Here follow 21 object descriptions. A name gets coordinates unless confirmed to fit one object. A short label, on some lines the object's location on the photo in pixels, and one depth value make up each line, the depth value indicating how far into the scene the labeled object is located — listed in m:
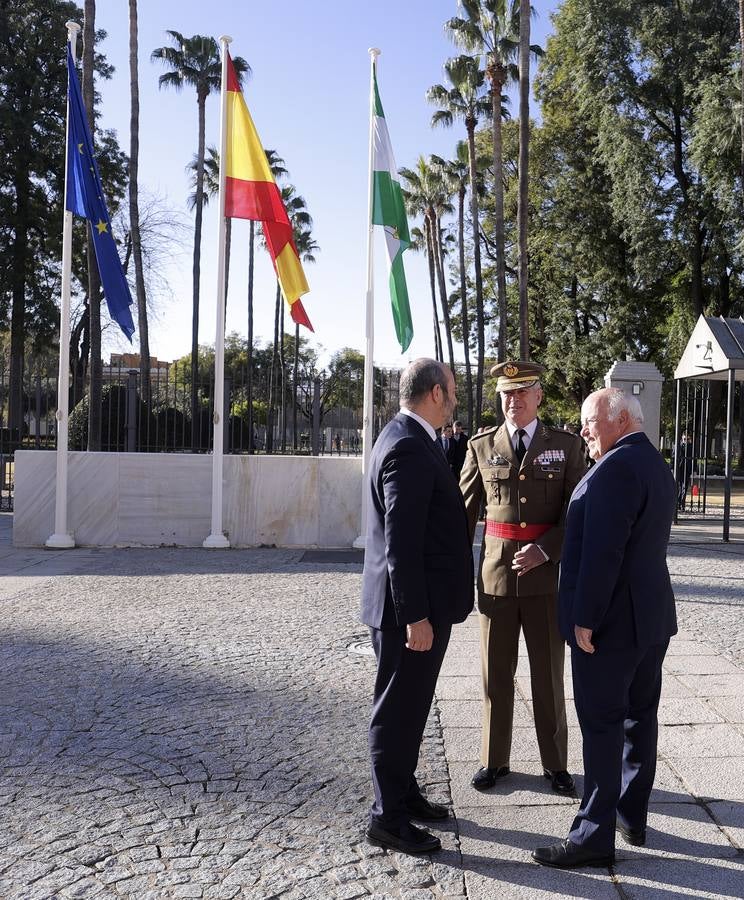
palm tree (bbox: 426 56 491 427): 28.33
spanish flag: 11.28
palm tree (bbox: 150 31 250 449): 30.95
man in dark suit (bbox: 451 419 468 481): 15.07
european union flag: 11.04
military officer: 3.87
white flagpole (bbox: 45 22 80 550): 11.47
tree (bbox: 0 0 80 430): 31.14
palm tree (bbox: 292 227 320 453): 51.31
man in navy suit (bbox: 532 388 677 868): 3.04
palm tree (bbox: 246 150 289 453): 43.35
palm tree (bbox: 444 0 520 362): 24.02
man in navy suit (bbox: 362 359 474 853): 3.16
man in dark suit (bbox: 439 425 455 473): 14.77
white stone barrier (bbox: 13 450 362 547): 12.02
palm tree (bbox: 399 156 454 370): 40.50
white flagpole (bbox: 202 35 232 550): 11.52
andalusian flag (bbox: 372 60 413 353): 11.67
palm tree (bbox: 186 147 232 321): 38.66
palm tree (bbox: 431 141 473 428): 37.78
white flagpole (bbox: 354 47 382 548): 11.84
